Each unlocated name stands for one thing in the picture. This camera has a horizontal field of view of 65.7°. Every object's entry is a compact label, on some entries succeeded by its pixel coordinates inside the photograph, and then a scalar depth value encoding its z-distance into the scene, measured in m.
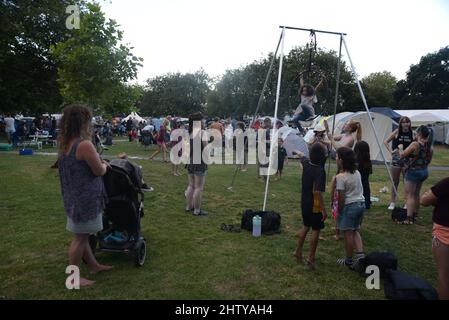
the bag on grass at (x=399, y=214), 6.69
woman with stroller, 3.57
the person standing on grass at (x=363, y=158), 6.69
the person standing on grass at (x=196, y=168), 6.48
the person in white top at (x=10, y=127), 19.53
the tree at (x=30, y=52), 20.72
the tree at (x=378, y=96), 45.88
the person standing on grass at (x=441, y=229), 3.19
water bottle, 5.70
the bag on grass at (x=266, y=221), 5.89
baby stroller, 4.28
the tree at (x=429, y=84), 43.18
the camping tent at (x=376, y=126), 17.14
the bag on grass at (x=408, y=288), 3.23
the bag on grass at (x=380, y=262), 4.29
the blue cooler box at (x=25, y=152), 16.30
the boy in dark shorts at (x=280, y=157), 11.08
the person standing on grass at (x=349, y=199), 4.46
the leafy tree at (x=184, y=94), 56.38
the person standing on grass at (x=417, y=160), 6.28
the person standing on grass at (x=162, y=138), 14.78
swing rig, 6.71
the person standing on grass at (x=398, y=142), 7.18
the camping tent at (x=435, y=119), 27.00
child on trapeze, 7.47
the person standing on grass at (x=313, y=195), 4.33
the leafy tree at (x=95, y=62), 9.70
